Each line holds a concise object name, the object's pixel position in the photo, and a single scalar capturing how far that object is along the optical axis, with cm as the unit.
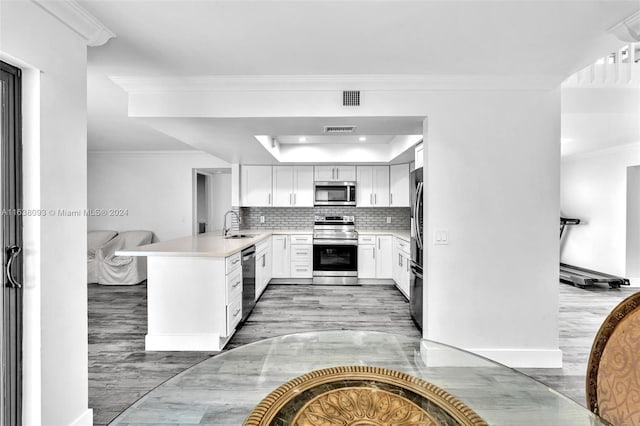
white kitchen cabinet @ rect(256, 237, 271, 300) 432
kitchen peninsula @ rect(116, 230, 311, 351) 289
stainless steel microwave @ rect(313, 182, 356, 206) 564
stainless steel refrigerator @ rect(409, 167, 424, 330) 315
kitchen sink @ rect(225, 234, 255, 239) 439
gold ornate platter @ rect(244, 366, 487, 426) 95
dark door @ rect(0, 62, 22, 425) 144
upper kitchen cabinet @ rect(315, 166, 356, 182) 566
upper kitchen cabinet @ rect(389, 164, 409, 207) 551
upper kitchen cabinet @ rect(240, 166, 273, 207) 567
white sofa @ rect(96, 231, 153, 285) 509
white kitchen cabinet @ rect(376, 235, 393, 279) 521
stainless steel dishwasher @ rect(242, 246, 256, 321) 350
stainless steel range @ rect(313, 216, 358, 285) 526
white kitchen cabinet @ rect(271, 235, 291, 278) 534
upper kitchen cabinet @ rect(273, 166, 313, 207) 566
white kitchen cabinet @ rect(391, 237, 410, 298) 441
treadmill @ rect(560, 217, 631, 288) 506
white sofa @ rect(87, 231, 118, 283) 518
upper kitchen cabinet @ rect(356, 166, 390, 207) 564
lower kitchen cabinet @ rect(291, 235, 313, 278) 534
